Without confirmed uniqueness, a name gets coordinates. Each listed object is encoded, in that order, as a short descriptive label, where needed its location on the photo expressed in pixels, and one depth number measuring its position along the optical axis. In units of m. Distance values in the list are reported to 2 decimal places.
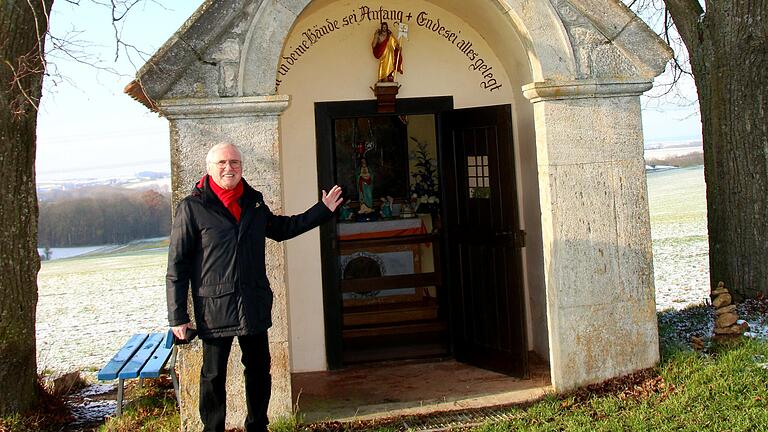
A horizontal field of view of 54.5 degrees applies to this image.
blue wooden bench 5.43
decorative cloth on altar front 8.07
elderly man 4.25
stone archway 5.49
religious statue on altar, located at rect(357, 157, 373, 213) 8.58
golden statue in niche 6.64
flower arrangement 8.74
